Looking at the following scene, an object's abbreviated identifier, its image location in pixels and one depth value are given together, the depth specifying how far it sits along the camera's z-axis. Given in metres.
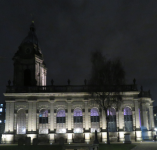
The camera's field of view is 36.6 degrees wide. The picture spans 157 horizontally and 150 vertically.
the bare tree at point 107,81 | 38.62
